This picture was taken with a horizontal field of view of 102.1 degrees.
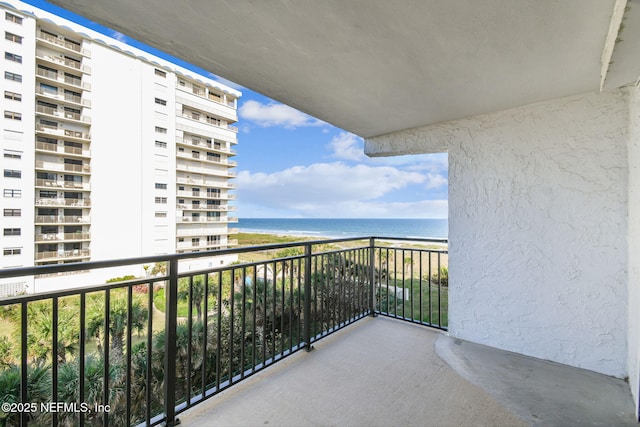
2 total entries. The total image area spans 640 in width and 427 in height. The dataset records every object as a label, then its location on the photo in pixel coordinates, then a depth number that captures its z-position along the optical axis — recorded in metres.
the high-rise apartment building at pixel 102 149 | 11.34
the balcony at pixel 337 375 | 1.38
